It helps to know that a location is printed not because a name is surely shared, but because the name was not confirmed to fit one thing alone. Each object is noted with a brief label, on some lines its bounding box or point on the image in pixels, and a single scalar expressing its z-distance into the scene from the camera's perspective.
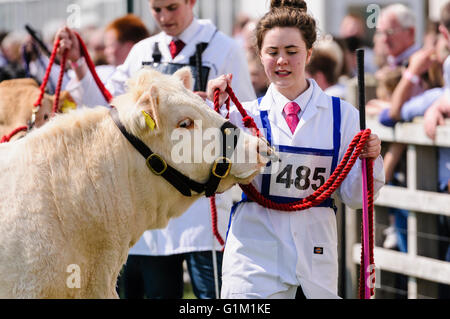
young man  10.29
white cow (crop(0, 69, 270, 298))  6.51
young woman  7.32
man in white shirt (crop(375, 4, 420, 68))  15.12
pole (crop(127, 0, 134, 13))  18.11
